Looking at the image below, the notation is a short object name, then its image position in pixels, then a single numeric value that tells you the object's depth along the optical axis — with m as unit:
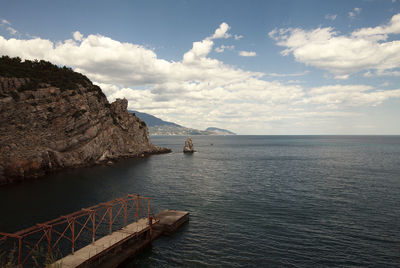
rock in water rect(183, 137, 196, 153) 159.25
